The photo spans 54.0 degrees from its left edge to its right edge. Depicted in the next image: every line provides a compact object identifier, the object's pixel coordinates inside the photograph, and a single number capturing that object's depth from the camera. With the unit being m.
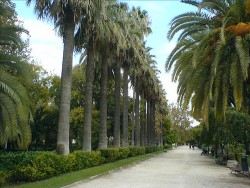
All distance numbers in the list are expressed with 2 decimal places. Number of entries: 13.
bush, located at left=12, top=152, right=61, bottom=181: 9.76
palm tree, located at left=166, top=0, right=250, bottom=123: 8.64
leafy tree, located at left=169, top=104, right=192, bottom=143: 68.90
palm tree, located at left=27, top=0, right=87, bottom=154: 12.37
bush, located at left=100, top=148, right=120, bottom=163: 17.57
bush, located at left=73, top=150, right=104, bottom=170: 13.35
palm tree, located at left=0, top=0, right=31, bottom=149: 9.14
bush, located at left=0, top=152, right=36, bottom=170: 9.77
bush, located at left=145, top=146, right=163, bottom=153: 34.13
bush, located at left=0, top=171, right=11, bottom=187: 9.04
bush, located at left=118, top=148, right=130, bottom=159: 20.57
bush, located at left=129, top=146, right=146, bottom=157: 24.19
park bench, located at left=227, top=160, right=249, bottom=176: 13.29
